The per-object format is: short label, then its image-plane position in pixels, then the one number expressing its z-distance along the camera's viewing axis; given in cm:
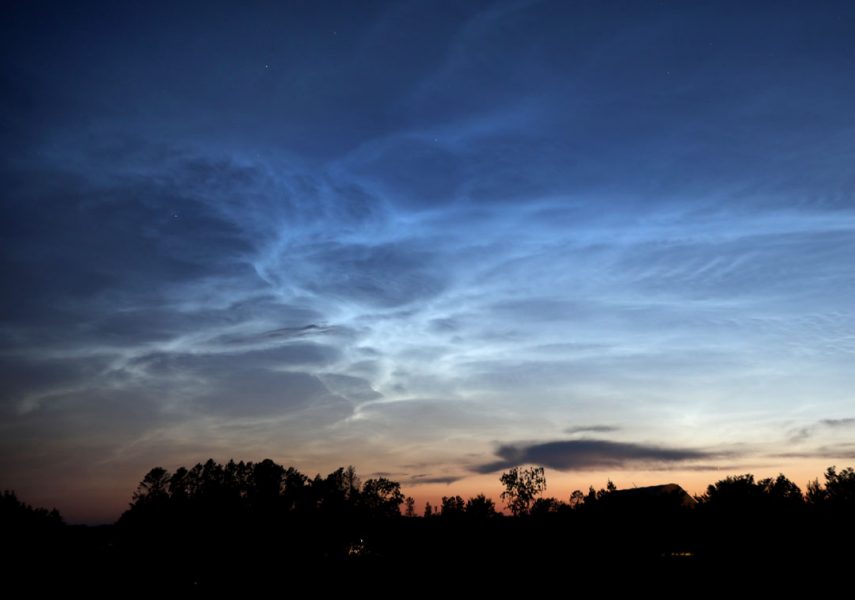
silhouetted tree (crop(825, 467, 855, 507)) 5659
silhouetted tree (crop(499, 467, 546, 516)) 11538
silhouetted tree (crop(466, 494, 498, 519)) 8951
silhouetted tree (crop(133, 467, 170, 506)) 12125
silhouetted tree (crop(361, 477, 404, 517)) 13188
